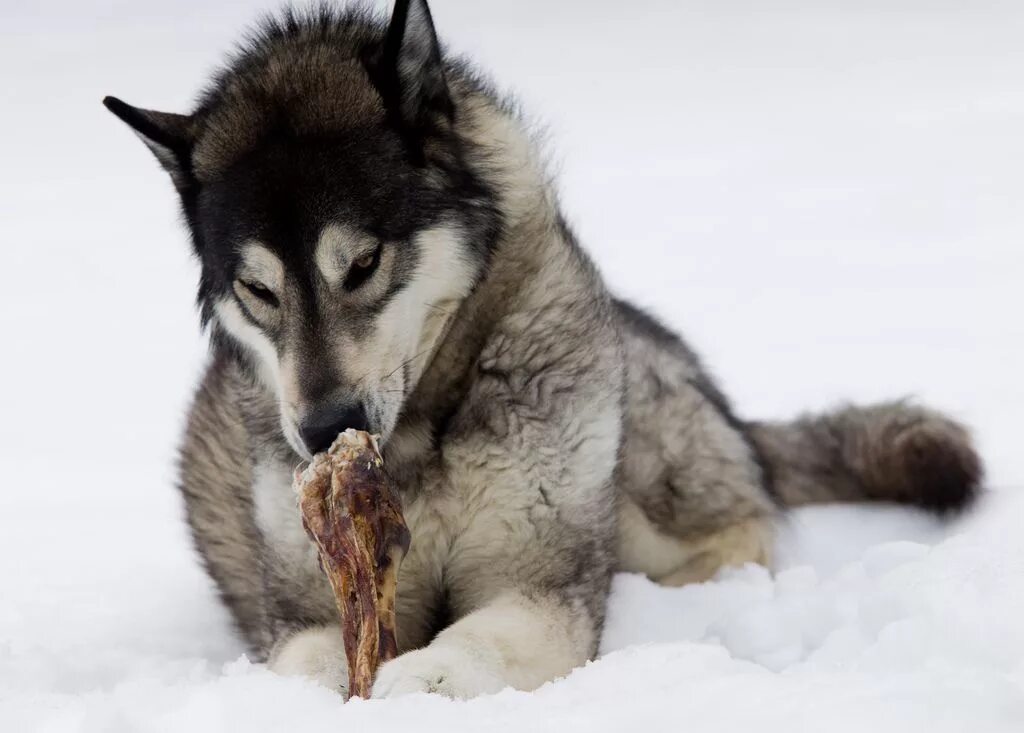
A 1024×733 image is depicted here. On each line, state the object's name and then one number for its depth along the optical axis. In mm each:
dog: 5449
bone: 5105
